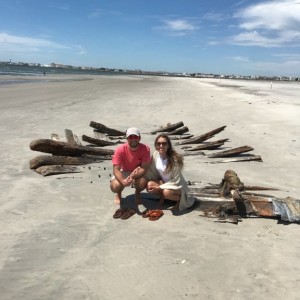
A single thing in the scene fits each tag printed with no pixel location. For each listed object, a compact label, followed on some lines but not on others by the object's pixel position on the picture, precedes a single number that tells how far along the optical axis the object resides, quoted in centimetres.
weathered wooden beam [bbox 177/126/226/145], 814
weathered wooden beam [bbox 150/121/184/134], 939
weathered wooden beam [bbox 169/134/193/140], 882
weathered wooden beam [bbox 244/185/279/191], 496
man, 434
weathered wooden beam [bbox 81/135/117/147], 756
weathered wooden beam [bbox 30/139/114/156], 591
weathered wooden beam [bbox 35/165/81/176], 566
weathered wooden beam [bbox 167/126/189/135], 917
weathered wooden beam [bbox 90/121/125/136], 875
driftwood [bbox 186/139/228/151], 755
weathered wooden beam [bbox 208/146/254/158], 671
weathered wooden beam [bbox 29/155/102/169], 588
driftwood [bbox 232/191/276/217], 412
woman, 430
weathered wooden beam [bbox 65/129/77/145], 709
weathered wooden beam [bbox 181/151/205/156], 729
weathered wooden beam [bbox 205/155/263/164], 671
